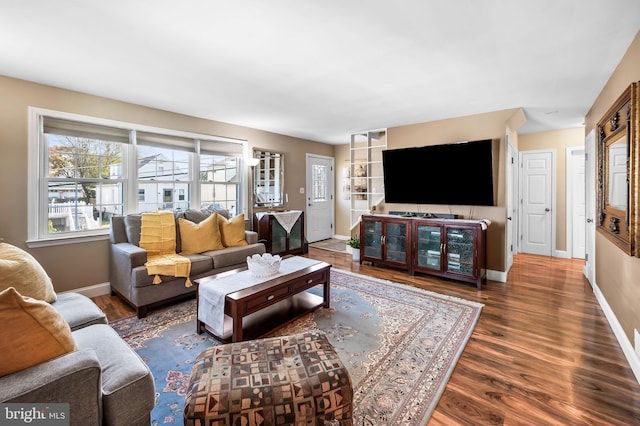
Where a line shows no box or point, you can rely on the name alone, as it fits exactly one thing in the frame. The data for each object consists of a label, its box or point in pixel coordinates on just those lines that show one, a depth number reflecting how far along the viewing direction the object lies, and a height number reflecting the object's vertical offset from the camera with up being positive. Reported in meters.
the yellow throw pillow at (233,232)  3.93 -0.26
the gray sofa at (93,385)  0.98 -0.67
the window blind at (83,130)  3.10 +0.95
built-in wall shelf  5.37 +0.79
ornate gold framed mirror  1.92 +0.32
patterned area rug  1.68 -1.04
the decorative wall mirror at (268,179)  5.29 +0.64
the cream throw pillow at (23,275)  1.64 -0.36
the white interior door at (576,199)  5.03 +0.22
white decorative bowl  2.59 -0.48
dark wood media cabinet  3.73 -0.46
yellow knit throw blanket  3.01 -0.34
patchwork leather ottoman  1.12 -0.72
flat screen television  3.89 +0.56
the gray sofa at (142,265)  2.80 -0.58
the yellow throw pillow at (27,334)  1.01 -0.45
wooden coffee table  2.14 -0.71
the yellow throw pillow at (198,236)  3.57 -0.29
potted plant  4.95 -0.61
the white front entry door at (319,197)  6.45 +0.35
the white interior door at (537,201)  5.28 +0.20
